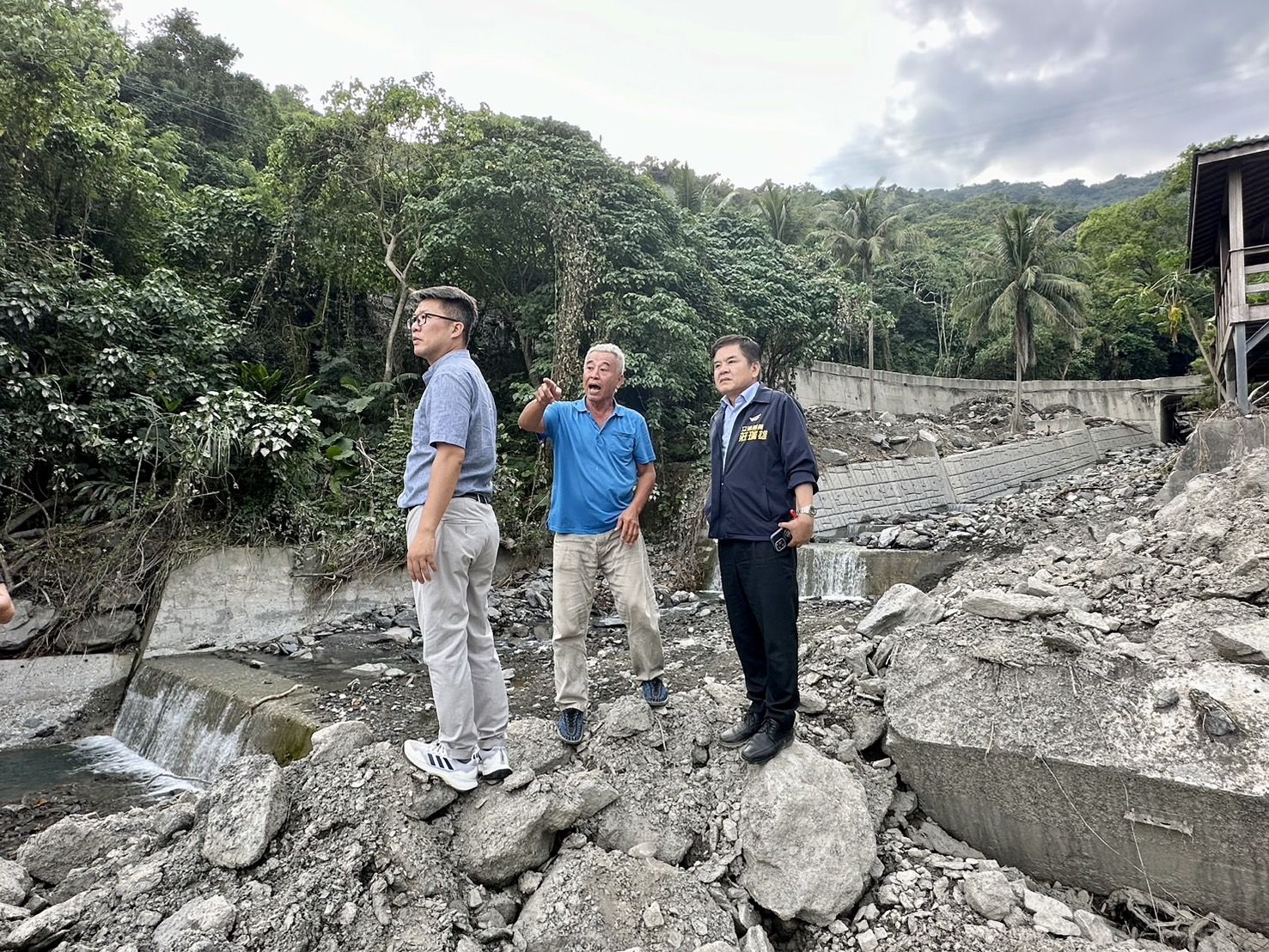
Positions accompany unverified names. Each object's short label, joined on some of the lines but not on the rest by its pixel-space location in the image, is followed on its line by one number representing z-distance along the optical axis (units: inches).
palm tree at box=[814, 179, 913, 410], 1205.7
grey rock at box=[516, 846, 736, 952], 94.0
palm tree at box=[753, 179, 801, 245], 1171.3
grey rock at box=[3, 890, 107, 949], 89.8
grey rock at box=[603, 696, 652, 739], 129.0
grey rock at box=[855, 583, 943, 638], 181.6
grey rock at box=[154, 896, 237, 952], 88.0
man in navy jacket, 110.0
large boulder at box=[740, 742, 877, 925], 102.3
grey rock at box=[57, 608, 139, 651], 287.6
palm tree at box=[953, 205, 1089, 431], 1059.3
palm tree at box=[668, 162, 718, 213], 1037.8
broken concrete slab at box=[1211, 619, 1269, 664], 117.8
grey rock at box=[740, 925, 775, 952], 96.7
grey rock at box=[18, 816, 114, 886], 117.1
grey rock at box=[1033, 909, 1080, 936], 96.0
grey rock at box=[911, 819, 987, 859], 115.9
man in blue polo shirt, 124.0
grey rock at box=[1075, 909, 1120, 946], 96.3
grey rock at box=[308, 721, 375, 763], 118.0
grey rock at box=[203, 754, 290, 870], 100.4
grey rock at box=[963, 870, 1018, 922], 99.9
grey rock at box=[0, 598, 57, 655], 277.3
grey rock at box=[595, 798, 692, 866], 110.3
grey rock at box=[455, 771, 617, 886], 102.6
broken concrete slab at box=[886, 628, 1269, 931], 99.7
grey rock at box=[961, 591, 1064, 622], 138.3
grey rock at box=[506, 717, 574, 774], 121.0
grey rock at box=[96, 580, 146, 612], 297.9
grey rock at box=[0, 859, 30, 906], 107.7
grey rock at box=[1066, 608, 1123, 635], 140.4
